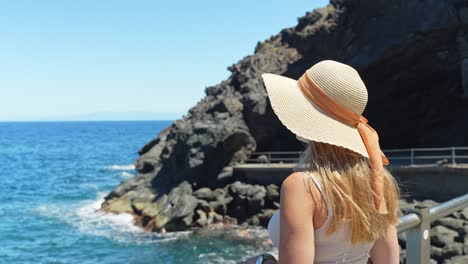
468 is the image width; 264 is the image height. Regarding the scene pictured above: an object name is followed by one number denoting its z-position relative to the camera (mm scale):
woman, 2438
